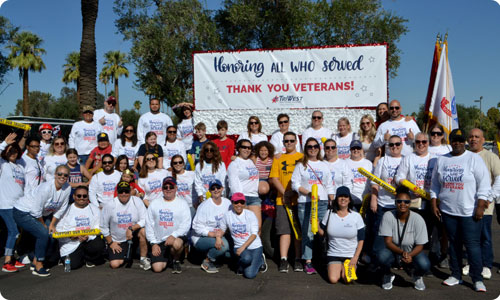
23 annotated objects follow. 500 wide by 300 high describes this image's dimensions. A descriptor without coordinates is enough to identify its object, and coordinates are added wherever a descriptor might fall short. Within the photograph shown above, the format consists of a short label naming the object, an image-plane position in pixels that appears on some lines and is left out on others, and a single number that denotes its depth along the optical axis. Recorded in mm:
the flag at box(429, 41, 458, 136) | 8438
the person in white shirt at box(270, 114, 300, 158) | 7762
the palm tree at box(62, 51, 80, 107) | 46188
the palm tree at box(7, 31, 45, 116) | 38156
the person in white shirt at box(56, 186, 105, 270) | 6535
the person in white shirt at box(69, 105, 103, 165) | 8625
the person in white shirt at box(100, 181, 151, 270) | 6594
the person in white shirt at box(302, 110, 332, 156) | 7805
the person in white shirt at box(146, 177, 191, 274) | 6379
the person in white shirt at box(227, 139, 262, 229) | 6734
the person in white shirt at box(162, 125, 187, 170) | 8371
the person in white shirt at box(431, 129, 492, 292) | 5297
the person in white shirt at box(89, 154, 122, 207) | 7277
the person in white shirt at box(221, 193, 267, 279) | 6047
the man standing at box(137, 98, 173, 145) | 9008
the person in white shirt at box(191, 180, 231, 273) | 6348
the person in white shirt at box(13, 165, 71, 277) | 6406
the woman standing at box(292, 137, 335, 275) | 6242
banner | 9539
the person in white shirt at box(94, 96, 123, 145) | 9125
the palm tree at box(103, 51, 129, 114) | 49688
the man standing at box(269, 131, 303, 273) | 6397
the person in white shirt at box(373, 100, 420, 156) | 7289
